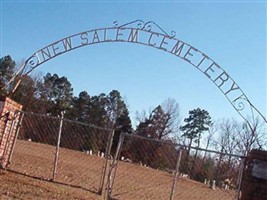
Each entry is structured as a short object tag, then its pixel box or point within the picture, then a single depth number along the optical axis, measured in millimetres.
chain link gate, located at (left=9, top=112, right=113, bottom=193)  11406
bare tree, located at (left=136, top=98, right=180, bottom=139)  44806
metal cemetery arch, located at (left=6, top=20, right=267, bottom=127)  8829
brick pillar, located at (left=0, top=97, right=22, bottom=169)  9414
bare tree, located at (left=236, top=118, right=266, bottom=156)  39031
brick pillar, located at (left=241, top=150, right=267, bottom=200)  6707
